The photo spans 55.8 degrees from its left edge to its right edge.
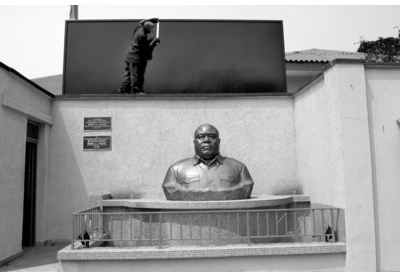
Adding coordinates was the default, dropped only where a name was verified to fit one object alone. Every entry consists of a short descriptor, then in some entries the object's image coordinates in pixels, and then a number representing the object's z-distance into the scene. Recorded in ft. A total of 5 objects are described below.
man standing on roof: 31.55
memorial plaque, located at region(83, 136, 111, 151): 29.14
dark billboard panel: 37.55
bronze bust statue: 22.06
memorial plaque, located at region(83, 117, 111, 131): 29.27
